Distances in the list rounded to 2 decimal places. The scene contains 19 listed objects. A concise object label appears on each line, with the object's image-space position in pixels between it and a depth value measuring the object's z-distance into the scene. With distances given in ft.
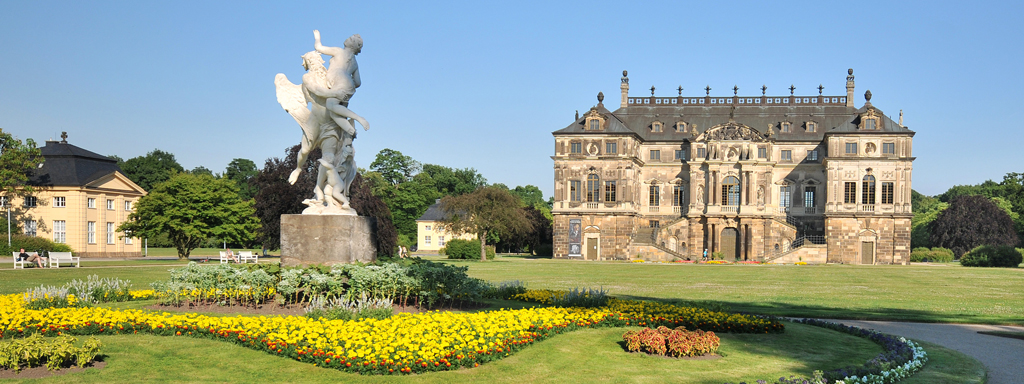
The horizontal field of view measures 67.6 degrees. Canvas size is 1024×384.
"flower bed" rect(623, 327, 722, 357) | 38.52
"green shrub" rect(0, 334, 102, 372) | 30.45
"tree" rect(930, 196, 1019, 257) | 267.18
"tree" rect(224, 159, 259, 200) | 357.59
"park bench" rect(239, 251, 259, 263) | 131.23
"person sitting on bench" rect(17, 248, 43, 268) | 117.56
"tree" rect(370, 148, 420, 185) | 369.91
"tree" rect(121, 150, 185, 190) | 315.99
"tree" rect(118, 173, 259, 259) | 157.48
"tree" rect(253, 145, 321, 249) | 155.33
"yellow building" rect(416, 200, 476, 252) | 307.78
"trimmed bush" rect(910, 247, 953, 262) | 235.81
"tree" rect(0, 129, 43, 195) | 167.63
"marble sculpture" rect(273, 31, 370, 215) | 50.70
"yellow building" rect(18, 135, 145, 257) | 179.83
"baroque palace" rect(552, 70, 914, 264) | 217.77
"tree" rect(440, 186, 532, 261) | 202.80
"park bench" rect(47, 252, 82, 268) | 118.62
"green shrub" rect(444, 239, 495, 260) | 202.18
